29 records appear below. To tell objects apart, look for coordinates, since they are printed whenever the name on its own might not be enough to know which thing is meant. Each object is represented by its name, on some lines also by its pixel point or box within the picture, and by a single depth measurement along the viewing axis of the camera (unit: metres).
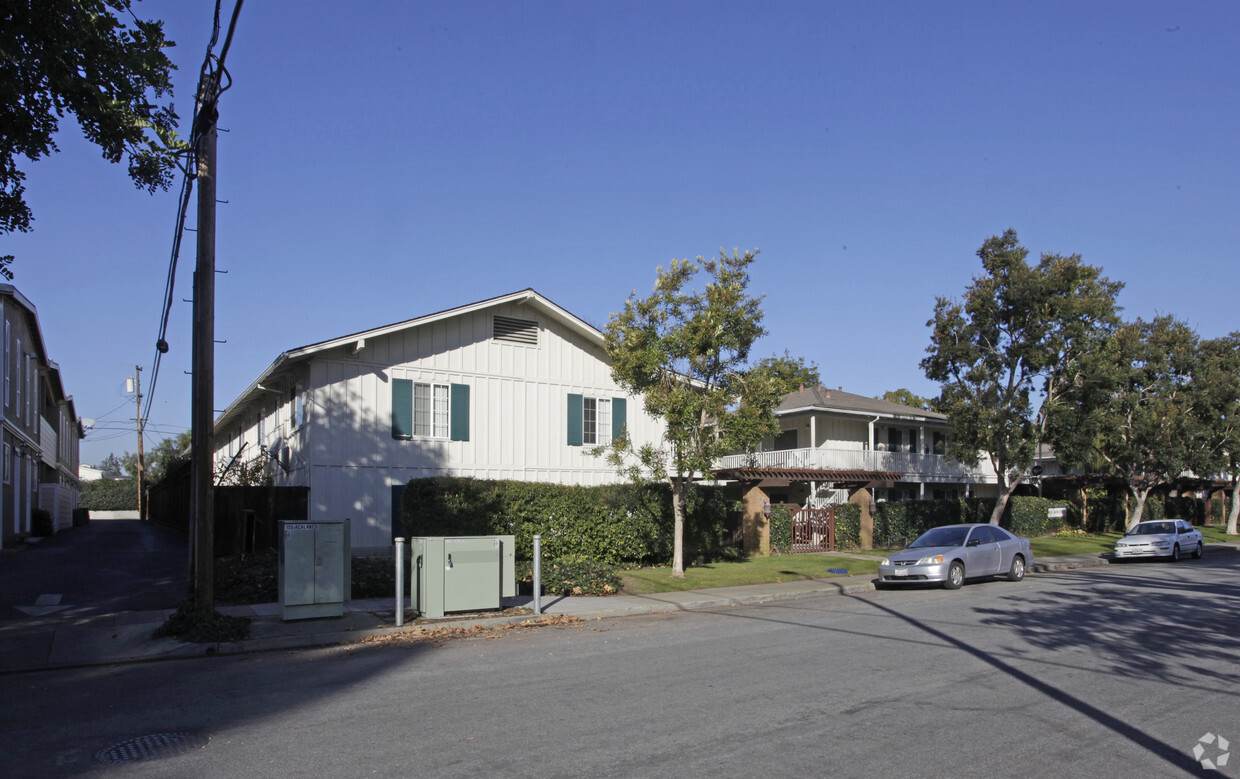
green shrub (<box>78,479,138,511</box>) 72.88
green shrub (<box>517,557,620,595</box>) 16.66
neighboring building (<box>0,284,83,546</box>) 25.97
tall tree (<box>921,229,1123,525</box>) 28.66
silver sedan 18.23
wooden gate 27.56
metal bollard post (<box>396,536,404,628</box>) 12.64
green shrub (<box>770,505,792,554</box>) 26.23
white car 27.31
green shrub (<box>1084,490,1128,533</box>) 42.88
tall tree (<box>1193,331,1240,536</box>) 38.41
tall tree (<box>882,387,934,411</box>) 77.68
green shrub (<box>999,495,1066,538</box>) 36.28
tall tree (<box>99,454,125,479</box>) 122.12
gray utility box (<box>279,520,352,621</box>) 12.40
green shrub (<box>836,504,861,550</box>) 28.72
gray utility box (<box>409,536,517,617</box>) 13.24
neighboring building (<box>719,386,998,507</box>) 36.25
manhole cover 6.15
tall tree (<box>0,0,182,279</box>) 10.28
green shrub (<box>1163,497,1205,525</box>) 49.75
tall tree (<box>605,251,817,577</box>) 18.36
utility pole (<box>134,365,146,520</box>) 53.56
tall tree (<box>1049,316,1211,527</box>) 35.69
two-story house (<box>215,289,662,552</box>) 21.47
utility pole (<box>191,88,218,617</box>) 11.59
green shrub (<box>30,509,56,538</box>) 32.75
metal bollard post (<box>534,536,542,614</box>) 13.94
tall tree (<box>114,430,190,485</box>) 76.76
